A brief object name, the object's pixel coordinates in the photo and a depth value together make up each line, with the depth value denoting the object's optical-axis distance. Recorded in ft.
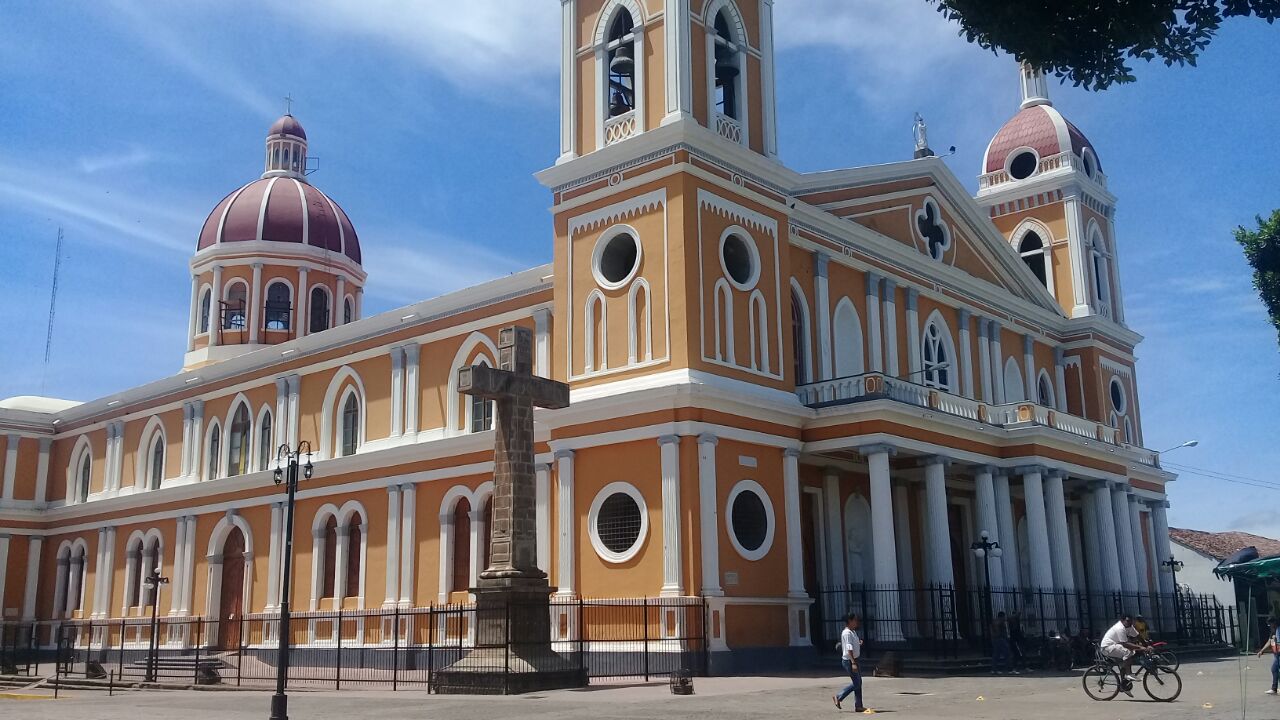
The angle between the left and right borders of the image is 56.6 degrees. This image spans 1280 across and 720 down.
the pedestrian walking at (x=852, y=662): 51.43
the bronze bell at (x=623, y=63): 87.86
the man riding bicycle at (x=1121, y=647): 55.93
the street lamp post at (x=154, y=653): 88.21
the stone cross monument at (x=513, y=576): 61.16
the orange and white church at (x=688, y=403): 81.10
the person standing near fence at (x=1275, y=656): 58.08
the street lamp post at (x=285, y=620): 48.93
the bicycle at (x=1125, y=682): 55.52
